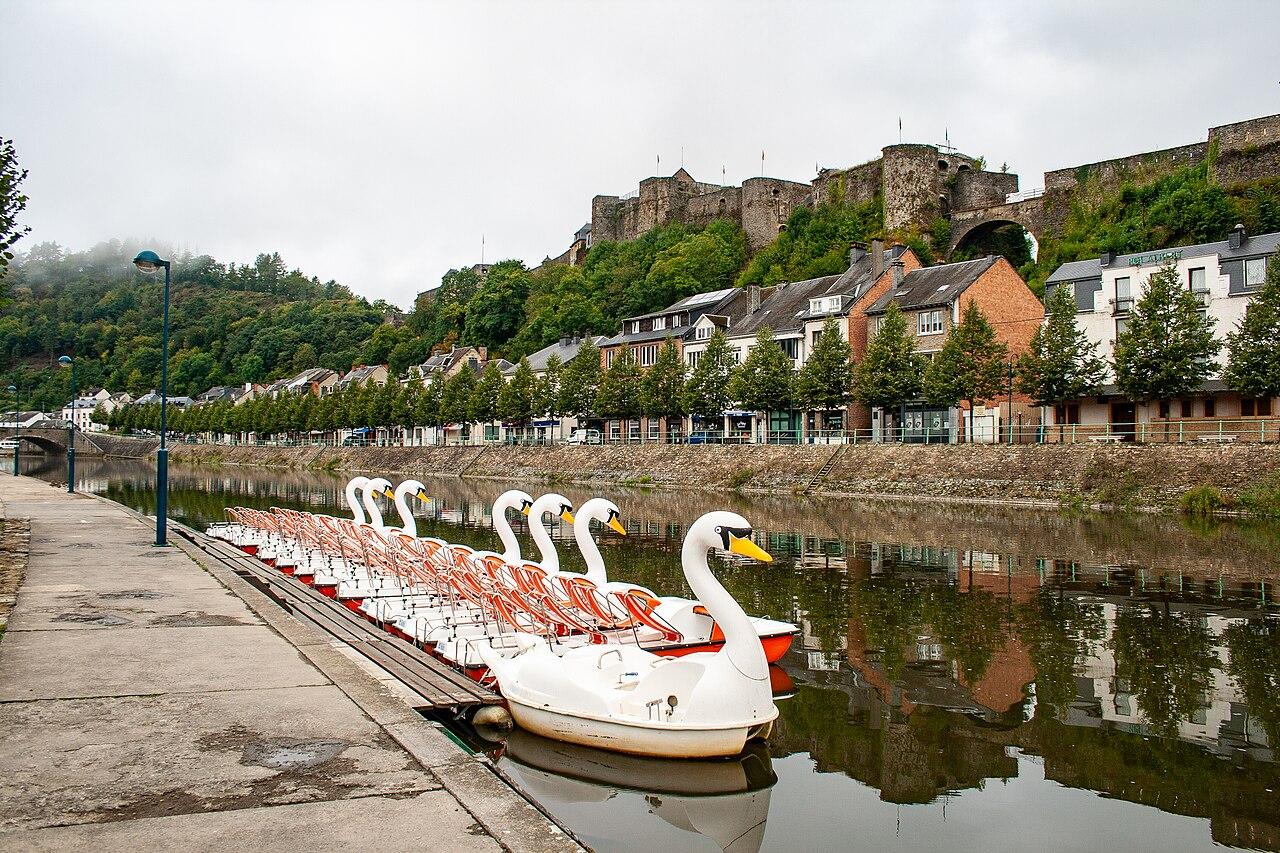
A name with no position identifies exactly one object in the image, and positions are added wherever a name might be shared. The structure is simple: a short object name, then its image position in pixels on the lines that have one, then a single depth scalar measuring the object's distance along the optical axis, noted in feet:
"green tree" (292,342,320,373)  570.05
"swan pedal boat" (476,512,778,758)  35.47
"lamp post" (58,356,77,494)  148.65
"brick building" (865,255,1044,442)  196.85
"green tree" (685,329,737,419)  224.53
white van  258.71
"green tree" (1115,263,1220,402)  149.69
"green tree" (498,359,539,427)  280.51
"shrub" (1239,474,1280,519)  117.70
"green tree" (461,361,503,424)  298.15
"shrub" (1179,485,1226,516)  122.83
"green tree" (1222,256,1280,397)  139.74
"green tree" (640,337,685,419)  233.96
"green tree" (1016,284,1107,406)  163.84
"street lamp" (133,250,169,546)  68.59
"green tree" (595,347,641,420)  247.29
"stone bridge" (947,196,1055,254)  279.28
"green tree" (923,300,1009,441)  174.70
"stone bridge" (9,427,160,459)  399.24
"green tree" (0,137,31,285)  66.39
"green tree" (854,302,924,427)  186.50
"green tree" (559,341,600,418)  264.31
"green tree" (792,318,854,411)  200.03
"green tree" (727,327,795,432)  209.67
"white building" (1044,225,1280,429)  163.21
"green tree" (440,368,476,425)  313.94
